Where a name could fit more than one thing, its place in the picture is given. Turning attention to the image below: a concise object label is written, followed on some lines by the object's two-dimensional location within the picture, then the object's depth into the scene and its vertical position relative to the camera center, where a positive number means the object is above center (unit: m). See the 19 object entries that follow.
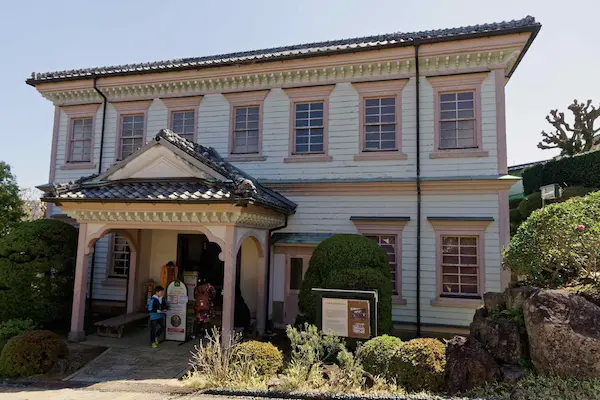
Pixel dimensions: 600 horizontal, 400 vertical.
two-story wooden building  10.12 +2.32
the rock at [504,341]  6.15 -1.42
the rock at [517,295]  6.41 -0.71
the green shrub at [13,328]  9.10 -2.11
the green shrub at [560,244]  6.34 +0.22
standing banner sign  10.14 -1.67
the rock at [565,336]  5.48 -1.17
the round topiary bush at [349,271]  8.70 -0.48
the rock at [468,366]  5.96 -1.81
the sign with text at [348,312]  8.05 -1.33
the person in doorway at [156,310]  9.85 -1.66
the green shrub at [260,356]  7.31 -2.12
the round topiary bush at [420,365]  6.43 -1.97
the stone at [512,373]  5.80 -1.83
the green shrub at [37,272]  10.75 -0.83
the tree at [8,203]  13.29 +1.47
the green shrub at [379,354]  6.95 -1.92
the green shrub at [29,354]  7.98 -2.39
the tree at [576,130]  20.86 +7.14
